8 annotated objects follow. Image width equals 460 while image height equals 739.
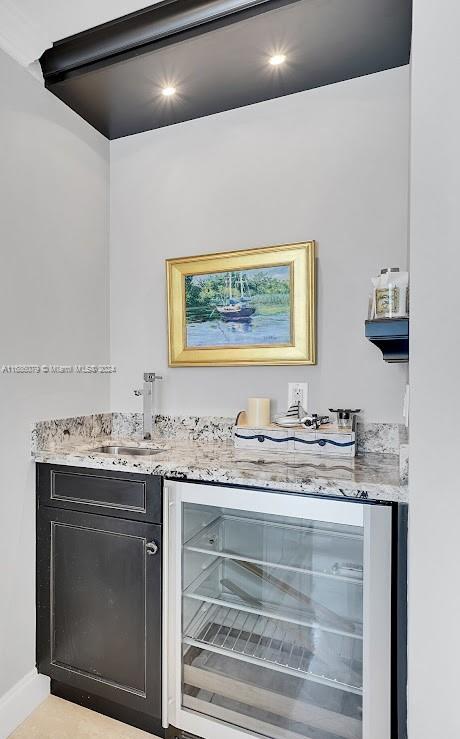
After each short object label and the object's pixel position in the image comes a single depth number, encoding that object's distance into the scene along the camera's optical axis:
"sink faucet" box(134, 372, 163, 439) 2.17
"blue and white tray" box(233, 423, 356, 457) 1.73
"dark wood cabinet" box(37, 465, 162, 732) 1.58
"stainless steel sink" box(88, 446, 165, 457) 2.02
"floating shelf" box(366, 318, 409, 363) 1.29
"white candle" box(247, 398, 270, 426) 1.95
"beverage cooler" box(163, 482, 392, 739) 1.31
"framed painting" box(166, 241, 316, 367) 1.96
